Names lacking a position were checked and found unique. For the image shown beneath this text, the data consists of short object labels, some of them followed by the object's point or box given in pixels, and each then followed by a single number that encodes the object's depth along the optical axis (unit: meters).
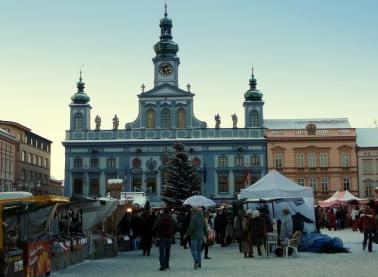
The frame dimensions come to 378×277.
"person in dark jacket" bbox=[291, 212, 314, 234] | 22.05
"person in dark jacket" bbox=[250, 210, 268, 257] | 19.62
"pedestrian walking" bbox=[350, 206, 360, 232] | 37.25
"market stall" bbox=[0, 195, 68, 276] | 11.92
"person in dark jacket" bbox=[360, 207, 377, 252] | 20.91
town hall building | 66.62
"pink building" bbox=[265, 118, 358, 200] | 66.25
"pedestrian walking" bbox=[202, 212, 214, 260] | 19.66
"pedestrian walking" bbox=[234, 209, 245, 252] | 21.91
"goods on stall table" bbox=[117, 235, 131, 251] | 23.82
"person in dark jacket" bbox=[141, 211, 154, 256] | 22.23
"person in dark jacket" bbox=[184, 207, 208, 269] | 16.62
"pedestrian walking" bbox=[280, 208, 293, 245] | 20.90
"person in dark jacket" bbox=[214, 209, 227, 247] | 26.51
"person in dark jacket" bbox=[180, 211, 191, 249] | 26.20
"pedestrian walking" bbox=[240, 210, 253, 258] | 19.81
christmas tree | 54.16
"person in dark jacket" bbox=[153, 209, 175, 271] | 16.39
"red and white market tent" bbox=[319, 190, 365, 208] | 39.38
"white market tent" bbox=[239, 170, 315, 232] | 22.77
